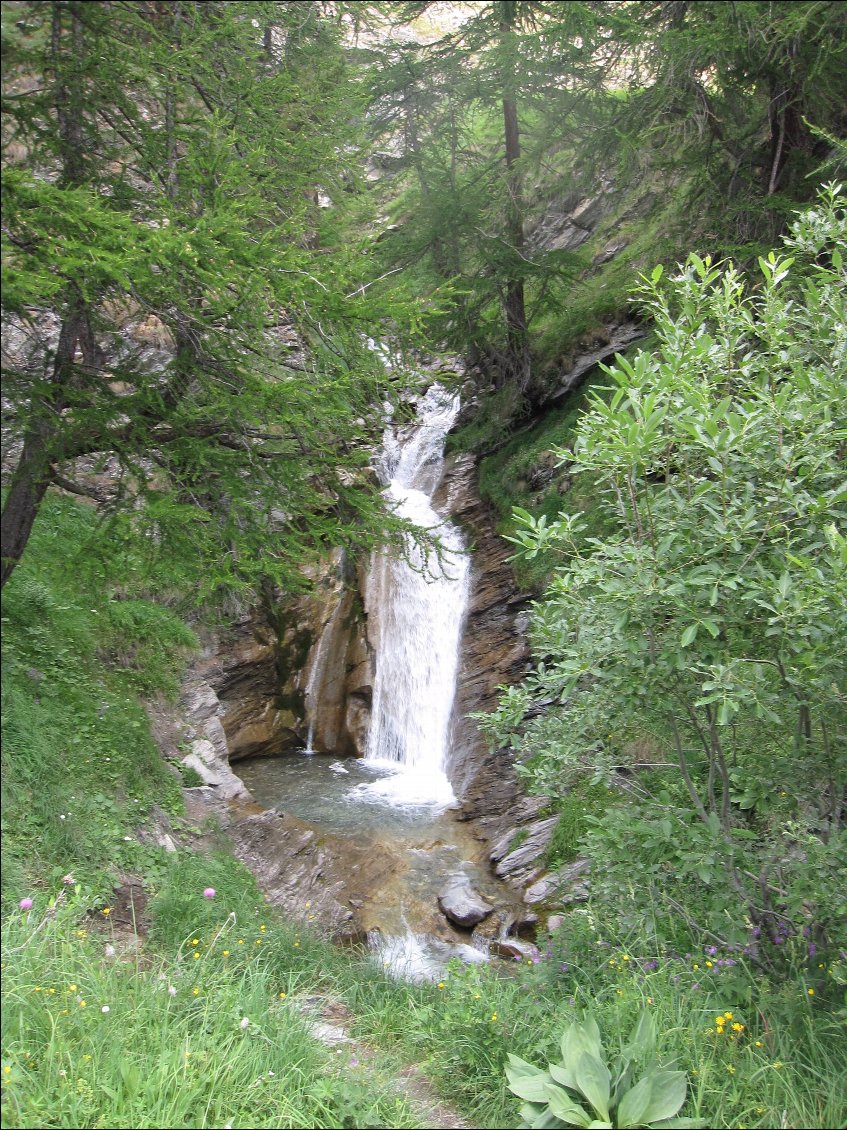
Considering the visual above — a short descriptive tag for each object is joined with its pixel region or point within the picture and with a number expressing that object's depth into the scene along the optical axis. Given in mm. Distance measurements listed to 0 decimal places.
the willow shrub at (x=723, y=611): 3900
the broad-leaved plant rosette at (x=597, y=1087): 3287
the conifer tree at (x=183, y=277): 4508
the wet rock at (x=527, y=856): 9031
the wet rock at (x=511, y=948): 7523
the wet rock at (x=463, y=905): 8422
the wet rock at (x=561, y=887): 7305
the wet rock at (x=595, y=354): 13383
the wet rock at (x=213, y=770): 8875
